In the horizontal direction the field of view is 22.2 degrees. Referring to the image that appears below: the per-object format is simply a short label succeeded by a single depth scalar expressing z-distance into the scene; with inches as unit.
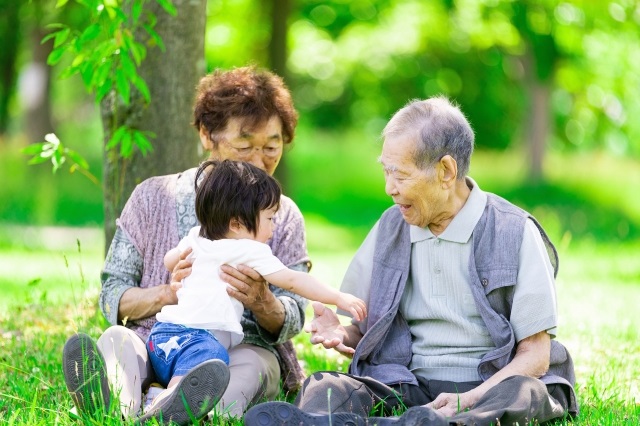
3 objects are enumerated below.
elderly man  249.1
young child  252.6
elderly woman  259.3
